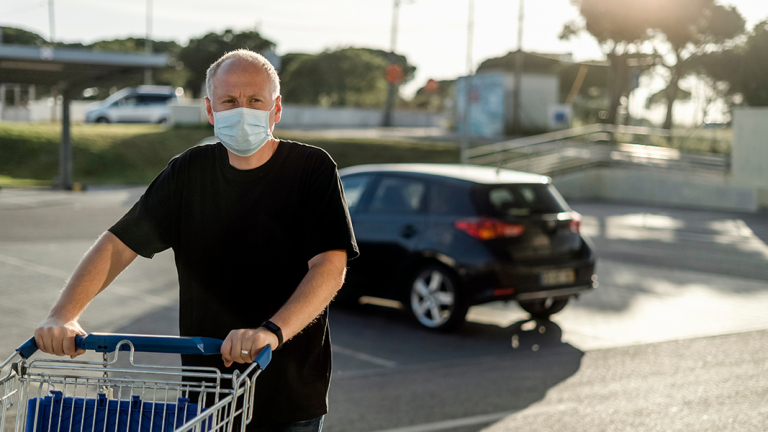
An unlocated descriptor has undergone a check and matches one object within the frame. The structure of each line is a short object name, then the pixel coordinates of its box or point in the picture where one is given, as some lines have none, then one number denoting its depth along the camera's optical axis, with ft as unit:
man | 8.16
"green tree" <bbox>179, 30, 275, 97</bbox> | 238.68
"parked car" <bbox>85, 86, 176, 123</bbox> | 146.72
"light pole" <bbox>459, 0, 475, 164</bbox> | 91.35
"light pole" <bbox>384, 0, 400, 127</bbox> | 174.81
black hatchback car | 25.08
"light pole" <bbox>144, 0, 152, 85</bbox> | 186.91
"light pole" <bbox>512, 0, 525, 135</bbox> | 139.33
